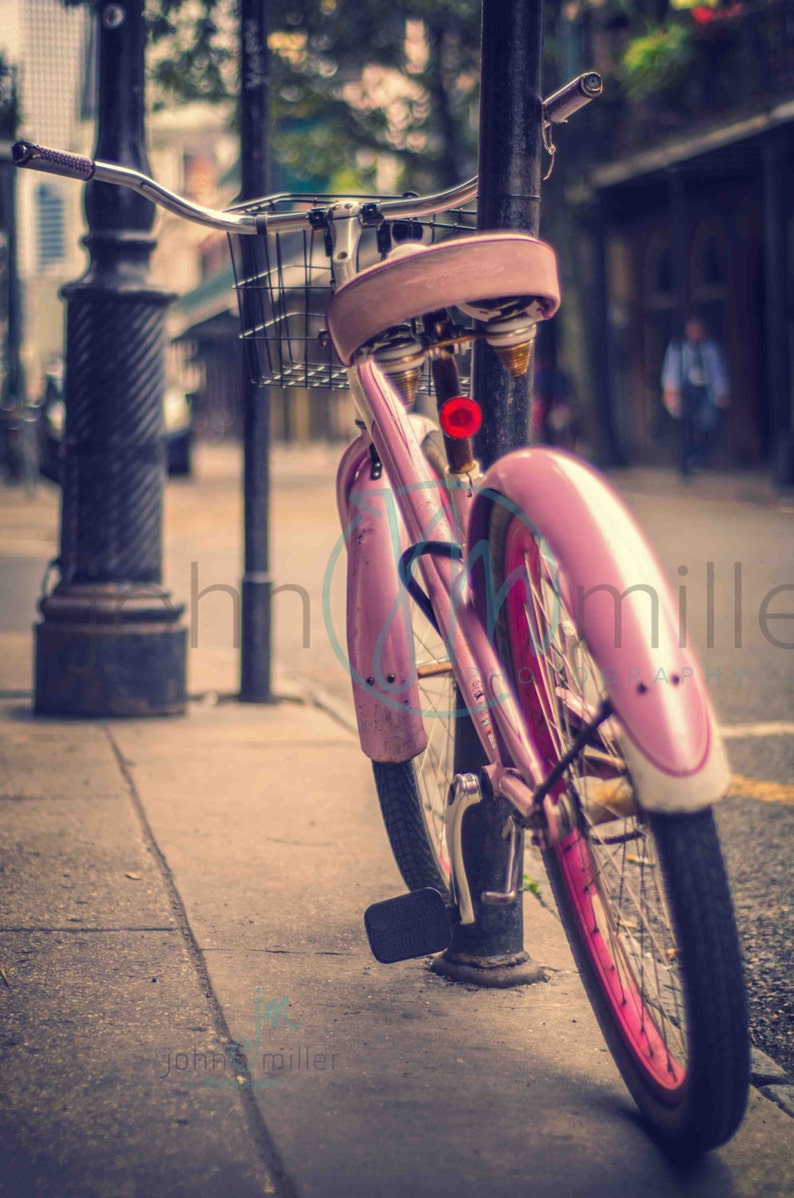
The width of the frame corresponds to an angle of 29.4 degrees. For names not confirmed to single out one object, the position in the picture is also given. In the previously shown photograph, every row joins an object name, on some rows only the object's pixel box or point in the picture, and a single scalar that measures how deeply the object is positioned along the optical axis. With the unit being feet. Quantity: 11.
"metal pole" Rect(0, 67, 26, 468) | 70.33
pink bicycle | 6.40
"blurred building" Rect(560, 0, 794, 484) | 52.42
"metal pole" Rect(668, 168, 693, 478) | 57.88
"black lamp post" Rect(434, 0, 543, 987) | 9.28
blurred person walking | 58.92
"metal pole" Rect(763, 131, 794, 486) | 51.03
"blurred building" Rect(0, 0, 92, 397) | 237.66
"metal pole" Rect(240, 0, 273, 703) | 18.43
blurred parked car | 63.41
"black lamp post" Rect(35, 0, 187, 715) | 17.26
